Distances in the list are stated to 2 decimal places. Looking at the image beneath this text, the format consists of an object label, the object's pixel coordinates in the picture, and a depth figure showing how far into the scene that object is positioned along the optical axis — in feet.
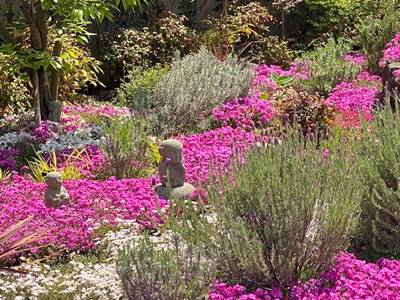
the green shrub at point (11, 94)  34.71
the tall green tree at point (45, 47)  29.12
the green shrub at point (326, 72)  36.32
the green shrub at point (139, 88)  31.45
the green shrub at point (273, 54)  44.06
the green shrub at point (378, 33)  41.42
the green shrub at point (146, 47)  41.86
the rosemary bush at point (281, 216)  14.66
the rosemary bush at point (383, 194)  16.31
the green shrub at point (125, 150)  24.44
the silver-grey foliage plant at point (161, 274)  13.73
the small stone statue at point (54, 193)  20.76
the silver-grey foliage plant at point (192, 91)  30.71
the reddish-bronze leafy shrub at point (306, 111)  29.22
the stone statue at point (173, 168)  21.22
